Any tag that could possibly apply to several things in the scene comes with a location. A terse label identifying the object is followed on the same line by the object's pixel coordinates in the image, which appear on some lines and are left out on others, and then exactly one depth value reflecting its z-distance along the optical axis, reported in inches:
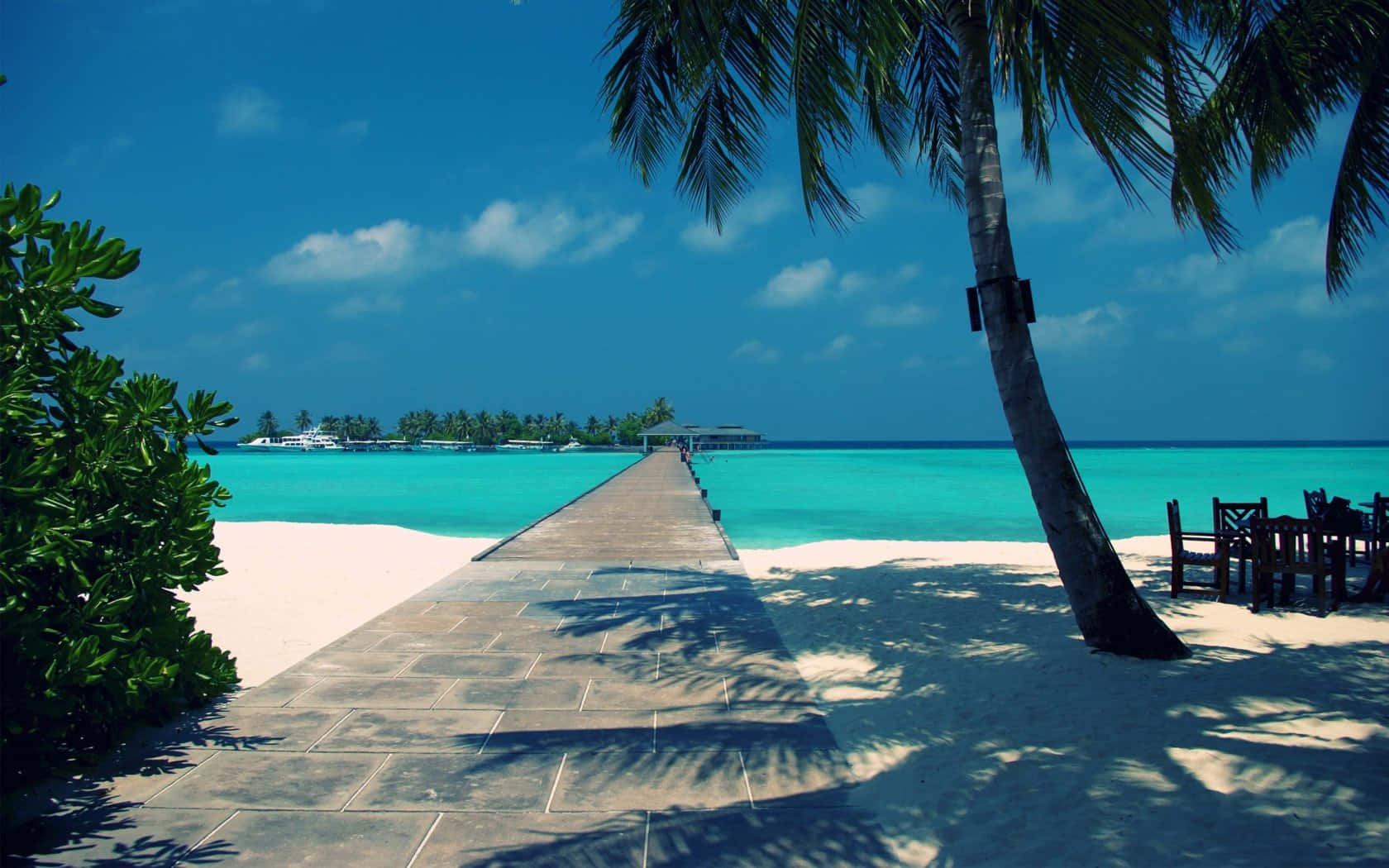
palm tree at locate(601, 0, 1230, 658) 152.6
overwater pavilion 3056.1
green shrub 107.5
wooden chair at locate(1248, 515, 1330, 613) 244.2
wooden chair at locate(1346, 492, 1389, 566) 273.3
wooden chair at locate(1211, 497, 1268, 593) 269.9
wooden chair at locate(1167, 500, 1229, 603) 267.2
